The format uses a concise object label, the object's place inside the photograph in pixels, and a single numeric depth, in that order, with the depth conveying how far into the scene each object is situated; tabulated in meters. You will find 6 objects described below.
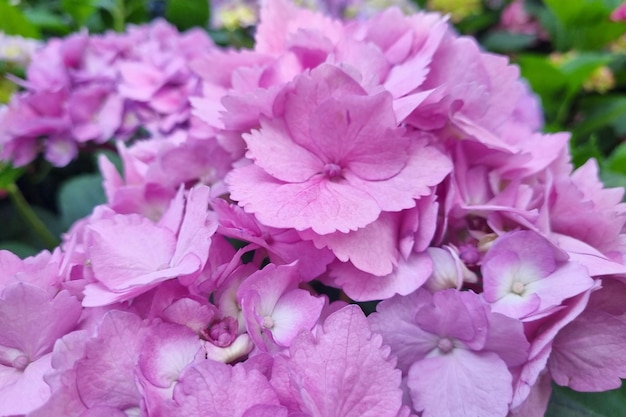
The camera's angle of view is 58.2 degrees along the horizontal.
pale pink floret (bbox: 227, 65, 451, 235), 0.13
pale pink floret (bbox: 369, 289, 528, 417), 0.12
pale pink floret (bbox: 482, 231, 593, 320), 0.13
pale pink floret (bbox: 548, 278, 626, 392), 0.13
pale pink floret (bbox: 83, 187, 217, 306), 0.12
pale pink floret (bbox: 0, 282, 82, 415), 0.12
